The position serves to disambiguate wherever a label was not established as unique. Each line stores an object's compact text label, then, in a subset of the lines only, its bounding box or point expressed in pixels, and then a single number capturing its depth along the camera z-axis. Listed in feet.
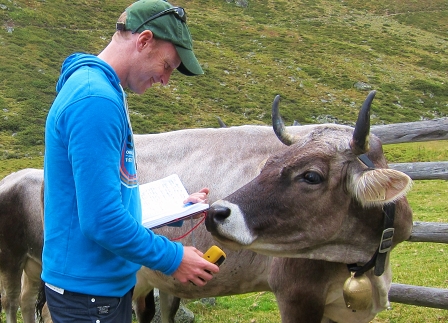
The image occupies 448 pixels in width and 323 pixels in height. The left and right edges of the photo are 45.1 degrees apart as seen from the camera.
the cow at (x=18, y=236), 20.97
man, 8.31
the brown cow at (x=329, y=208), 10.93
